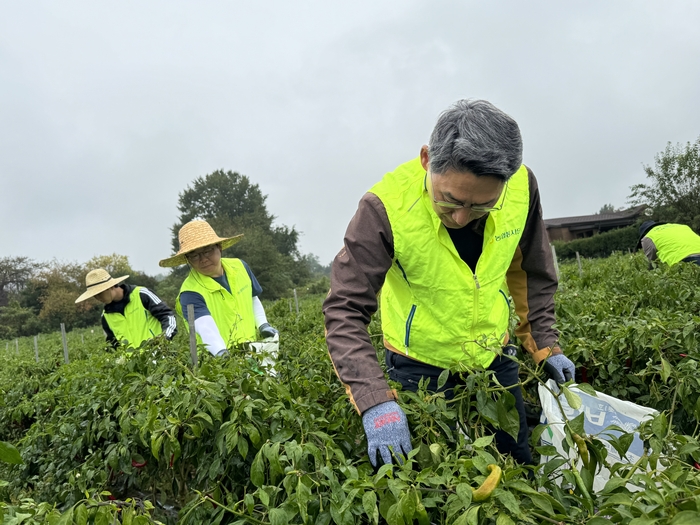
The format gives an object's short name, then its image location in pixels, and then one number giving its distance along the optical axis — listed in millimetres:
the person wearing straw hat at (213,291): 3186
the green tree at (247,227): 32500
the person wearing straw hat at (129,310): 4469
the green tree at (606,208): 88144
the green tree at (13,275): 40625
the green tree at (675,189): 25344
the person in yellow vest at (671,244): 4879
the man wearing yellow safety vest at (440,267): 1482
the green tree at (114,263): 41281
